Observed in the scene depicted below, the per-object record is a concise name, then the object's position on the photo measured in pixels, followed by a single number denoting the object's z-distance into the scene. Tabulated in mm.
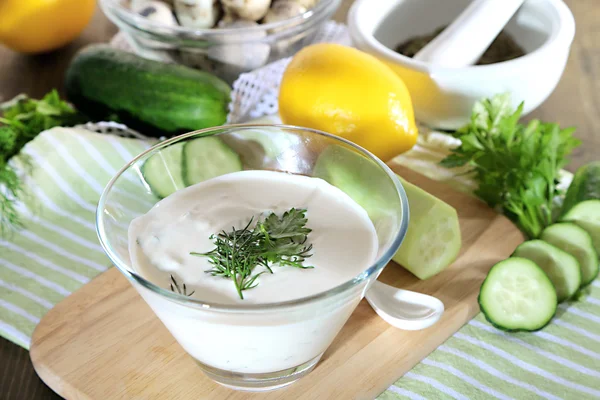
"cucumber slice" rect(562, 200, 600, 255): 627
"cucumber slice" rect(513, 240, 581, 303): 603
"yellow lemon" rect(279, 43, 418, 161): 657
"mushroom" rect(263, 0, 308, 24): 763
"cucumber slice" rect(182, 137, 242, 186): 609
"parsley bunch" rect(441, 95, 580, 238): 650
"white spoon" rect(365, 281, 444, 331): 589
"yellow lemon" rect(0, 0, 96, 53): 798
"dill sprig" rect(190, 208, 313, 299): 538
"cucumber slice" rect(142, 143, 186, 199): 599
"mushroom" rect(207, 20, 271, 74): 751
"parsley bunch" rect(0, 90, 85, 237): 667
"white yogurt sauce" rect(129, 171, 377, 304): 537
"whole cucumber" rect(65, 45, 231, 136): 739
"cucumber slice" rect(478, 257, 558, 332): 588
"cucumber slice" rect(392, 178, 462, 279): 615
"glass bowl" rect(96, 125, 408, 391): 517
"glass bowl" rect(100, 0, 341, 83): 746
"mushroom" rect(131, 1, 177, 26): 750
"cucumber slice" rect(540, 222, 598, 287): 613
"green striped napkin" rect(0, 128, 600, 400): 570
